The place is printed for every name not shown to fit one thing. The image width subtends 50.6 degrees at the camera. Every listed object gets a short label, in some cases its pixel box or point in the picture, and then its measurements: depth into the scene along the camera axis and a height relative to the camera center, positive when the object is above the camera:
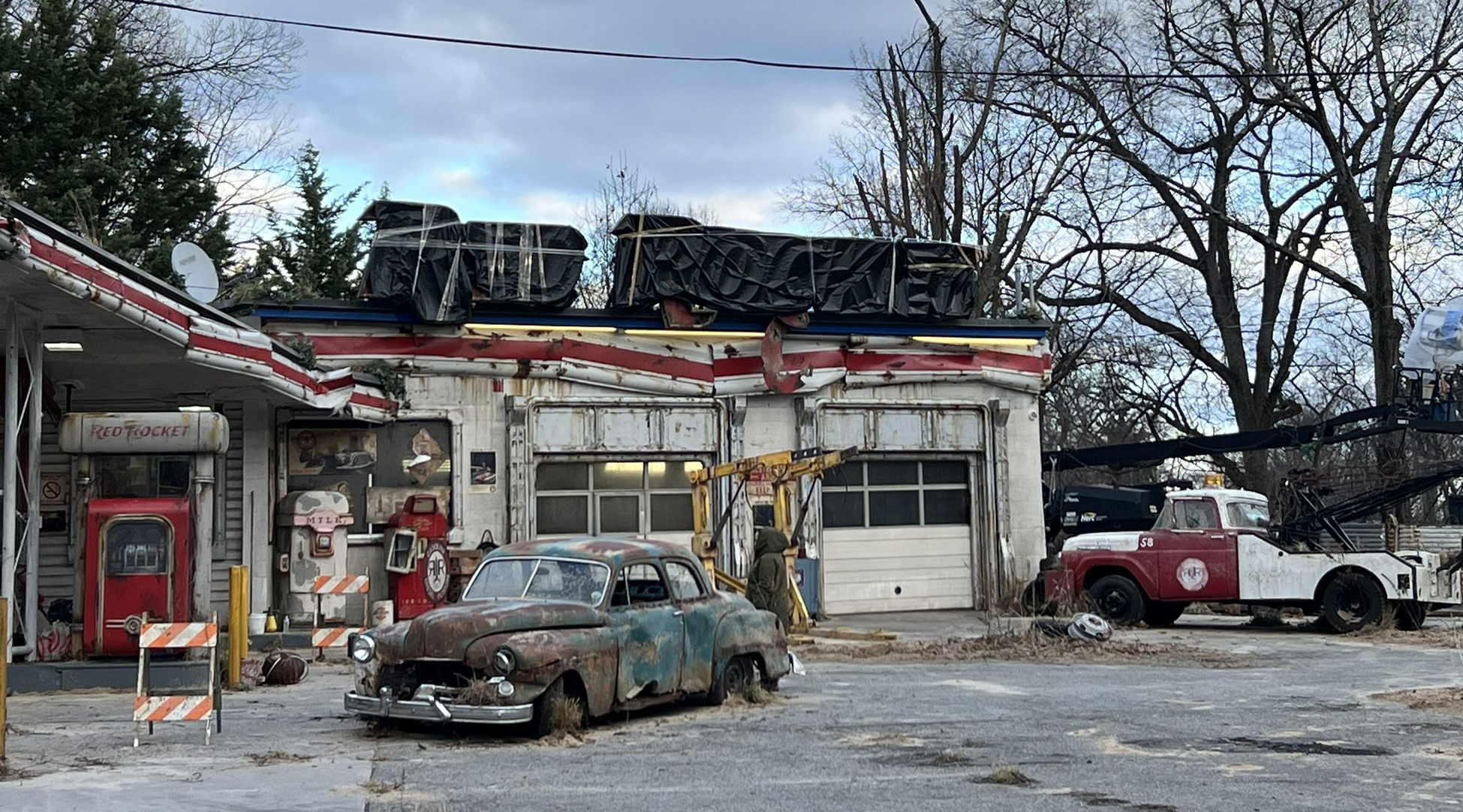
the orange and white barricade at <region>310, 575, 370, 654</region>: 16.30 -0.48
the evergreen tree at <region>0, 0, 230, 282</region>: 33.41 +9.36
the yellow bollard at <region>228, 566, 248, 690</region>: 15.49 -0.73
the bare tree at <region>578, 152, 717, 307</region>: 49.59 +8.80
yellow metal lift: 20.45 +0.81
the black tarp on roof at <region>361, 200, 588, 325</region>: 23.47 +4.36
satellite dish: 21.28 +3.86
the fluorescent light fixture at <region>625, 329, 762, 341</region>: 24.91 +3.34
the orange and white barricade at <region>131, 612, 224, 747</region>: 11.31 -1.08
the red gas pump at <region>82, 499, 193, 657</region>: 15.63 -0.16
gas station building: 18.31 +1.66
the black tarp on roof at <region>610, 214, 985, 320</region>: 24.86 +4.40
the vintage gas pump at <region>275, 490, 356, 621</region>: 21.83 +0.04
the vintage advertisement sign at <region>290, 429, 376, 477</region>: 23.34 +1.45
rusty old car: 11.38 -0.78
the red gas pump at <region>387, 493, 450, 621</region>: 22.11 -0.15
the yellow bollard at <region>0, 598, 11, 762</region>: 10.16 -0.48
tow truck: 22.05 -0.57
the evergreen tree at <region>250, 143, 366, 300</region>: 43.91 +8.79
